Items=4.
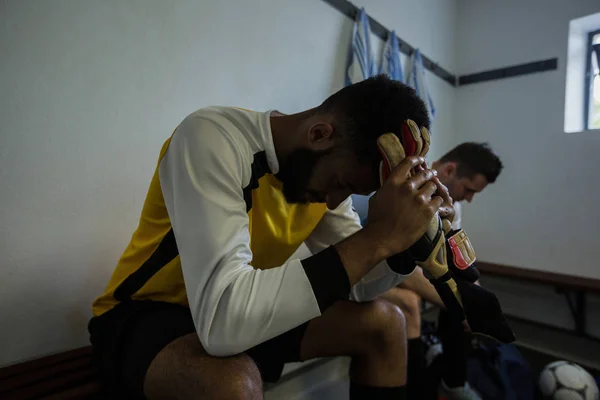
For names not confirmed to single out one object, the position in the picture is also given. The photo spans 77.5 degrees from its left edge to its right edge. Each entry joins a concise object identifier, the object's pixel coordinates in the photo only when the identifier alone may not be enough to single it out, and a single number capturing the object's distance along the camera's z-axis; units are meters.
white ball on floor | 1.32
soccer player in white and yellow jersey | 0.52
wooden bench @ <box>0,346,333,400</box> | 0.68
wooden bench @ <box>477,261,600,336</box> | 1.84
